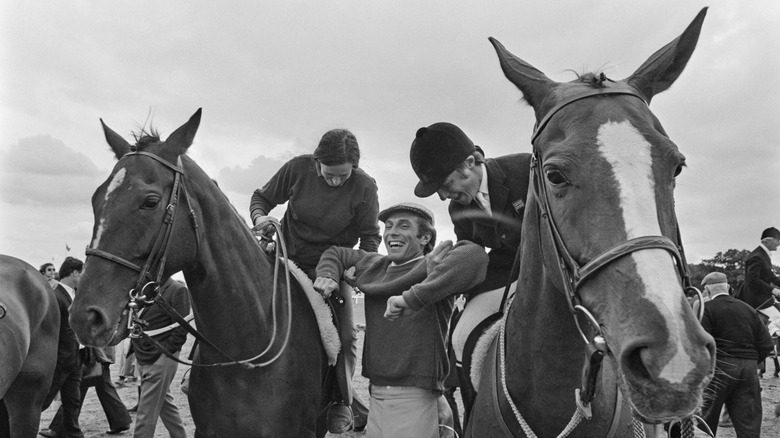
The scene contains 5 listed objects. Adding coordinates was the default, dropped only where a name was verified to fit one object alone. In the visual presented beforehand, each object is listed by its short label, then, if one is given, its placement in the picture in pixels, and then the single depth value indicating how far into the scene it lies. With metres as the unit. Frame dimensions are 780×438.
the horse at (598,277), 1.62
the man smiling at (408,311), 3.65
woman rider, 4.69
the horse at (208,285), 3.35
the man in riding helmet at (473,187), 3.44
